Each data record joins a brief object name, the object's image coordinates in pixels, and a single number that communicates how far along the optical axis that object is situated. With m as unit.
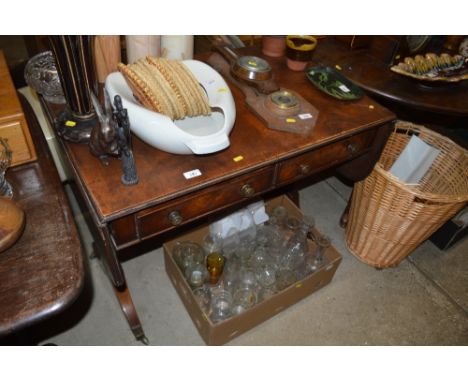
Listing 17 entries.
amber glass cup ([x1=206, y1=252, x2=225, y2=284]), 1.38
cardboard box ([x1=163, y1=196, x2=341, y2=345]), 1.32
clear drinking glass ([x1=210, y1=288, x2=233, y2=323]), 1.40
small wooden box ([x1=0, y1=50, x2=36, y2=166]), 0.92
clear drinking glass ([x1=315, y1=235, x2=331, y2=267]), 1.50
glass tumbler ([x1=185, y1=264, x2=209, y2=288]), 1.42
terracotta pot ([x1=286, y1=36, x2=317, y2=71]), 1.35
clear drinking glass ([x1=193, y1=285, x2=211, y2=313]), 1.42
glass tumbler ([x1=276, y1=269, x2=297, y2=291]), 1.46
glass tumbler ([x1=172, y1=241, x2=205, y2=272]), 1.47
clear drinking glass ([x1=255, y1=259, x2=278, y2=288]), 1.46
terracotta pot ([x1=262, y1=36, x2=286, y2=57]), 1.44
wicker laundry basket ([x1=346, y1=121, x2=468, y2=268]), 1.38
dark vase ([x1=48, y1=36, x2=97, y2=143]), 0.91
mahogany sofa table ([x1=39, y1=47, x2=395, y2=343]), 0.90
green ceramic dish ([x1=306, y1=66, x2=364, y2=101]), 1.29
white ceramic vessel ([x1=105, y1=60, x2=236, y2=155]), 0.92
